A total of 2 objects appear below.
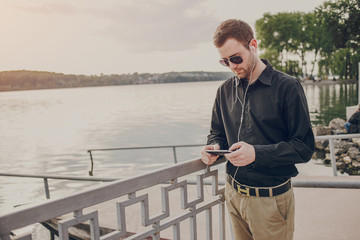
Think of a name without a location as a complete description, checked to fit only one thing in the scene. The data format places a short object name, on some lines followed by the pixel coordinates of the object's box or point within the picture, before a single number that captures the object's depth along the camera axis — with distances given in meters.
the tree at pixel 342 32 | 56.19
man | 1.96
